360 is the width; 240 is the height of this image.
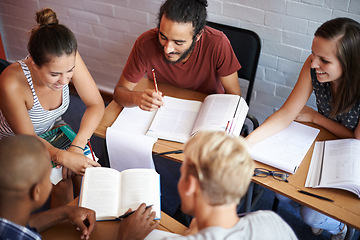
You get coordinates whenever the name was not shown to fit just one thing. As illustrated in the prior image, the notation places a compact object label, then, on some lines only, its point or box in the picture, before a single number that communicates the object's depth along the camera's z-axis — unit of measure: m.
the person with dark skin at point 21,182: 0.94
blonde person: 0.91
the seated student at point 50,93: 1.49
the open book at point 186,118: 1.56
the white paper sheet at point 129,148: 1.57
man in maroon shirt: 1.64
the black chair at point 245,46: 1.96
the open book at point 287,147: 1.46
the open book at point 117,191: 1.28
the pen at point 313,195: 1.32
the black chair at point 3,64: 1.81
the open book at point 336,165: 1.32
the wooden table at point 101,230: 1.22
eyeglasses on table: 1.42
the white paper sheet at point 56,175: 1.62
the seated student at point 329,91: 1.44
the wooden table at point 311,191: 1.27
